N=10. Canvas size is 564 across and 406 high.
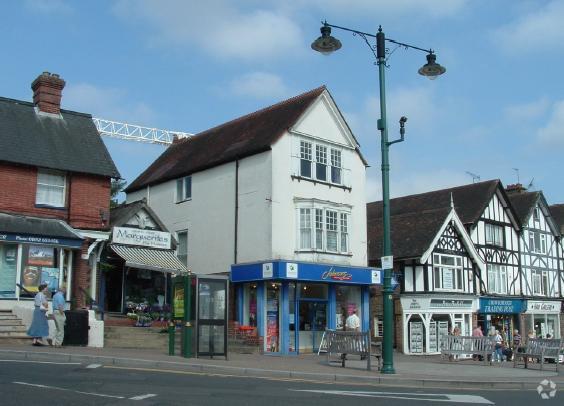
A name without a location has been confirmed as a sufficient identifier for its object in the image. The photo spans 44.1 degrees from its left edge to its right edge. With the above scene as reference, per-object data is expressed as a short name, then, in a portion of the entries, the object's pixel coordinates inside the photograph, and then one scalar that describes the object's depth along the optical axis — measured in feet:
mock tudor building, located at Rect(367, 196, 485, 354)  109.29
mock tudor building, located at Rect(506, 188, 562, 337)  135.13
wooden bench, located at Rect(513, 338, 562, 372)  68.90
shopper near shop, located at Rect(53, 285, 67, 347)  60.95
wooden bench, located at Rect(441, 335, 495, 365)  75.92
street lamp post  56.34
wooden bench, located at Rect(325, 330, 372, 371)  60.43
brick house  74.64
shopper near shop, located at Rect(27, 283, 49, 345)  60.44
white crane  203.41
